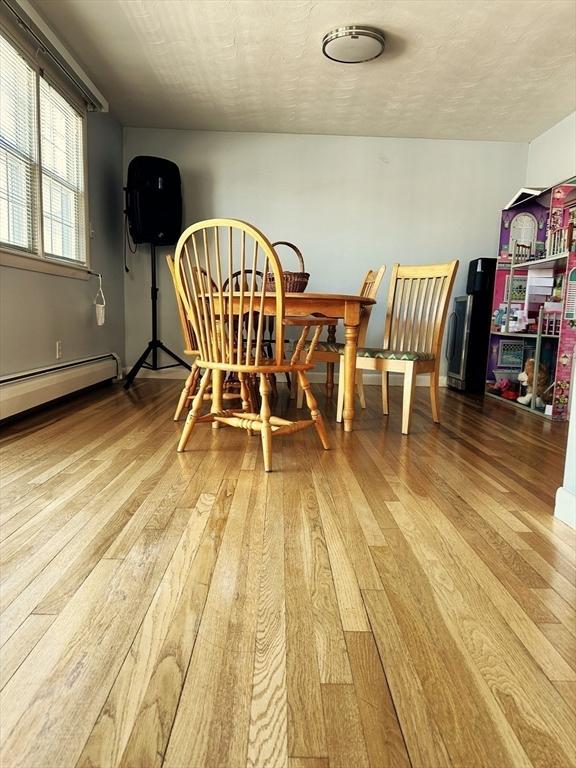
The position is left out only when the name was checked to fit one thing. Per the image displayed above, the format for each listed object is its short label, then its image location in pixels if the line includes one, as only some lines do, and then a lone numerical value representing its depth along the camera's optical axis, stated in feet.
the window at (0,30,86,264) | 8.34
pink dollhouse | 10.05
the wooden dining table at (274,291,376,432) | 7.60
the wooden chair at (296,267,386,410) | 9.59
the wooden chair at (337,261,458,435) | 8.25
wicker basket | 8.82
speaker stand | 12.94
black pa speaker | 12.83
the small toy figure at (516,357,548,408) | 10.94
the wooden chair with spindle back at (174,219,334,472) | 5.84
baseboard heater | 8.01
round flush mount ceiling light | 8.83
